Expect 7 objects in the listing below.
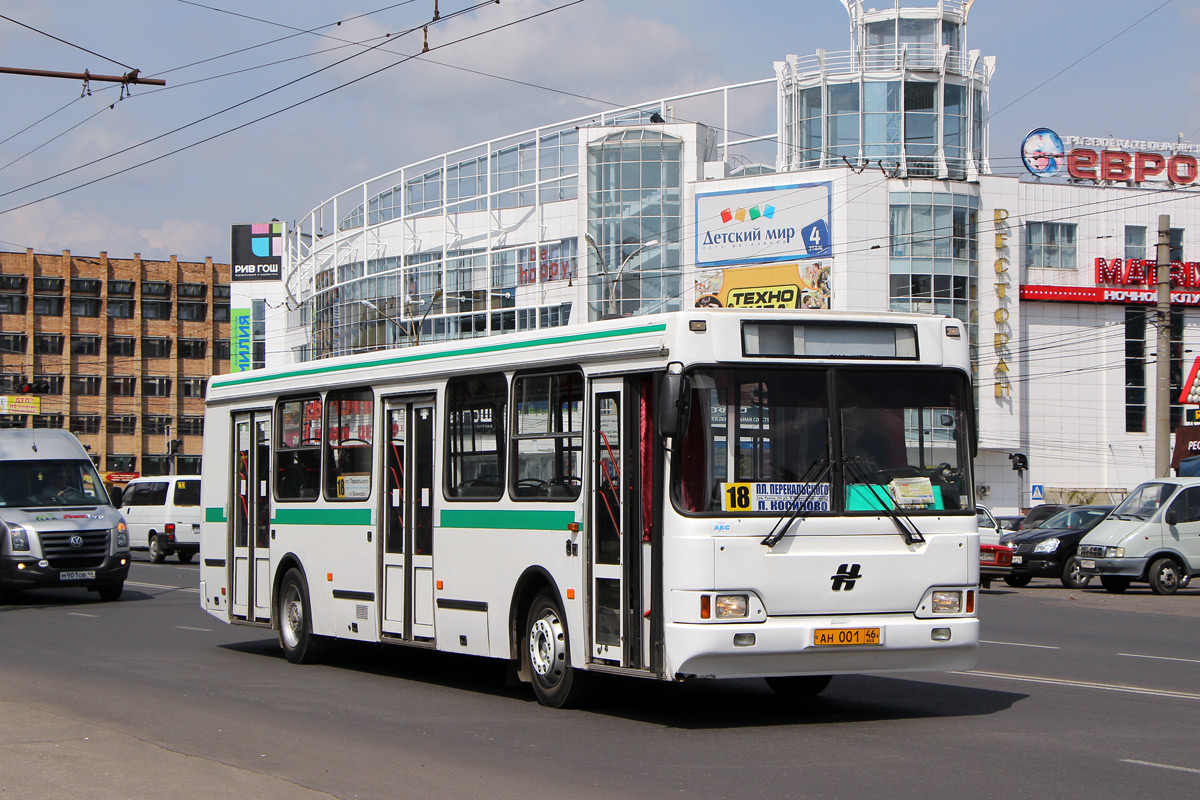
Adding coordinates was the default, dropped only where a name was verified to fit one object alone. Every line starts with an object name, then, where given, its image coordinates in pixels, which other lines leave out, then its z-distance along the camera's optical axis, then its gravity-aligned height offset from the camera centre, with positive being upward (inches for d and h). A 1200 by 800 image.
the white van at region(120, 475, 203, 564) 1419.8 -56.0
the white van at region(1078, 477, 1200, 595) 1016.2 -60.2
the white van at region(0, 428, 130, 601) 861.2 -37.0
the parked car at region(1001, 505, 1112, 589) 1128.8 -74.4
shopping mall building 2527.1 +412.3
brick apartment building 4303.6 +352.5
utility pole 1326.3 +78.9
